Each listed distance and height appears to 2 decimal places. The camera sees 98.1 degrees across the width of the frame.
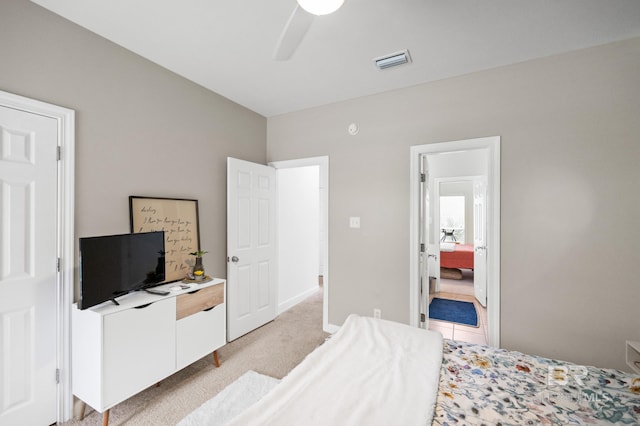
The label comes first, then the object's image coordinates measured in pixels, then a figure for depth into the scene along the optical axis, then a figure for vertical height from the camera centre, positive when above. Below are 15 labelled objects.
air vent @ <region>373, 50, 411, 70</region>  2.27 +1.28
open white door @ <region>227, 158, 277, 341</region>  3.03 -0.42
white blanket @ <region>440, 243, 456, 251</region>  5.73 -0.74
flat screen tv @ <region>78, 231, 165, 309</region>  1.71 -0.38
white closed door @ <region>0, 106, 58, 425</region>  1.64 -0.36
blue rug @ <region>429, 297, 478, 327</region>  3.58 -1.40
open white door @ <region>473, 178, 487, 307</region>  3.75 -0.47
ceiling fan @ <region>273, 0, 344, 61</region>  1.18 +0.90
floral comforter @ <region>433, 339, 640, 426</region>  1.09 -0.82
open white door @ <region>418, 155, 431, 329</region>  2.84 -0.34
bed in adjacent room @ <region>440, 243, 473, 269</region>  5.57 -0.92
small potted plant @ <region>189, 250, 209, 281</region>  2.51 -0.53
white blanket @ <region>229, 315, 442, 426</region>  1.09 -0.80
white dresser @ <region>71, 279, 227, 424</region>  1.73 -0.92
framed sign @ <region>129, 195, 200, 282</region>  2.28 -0.12
